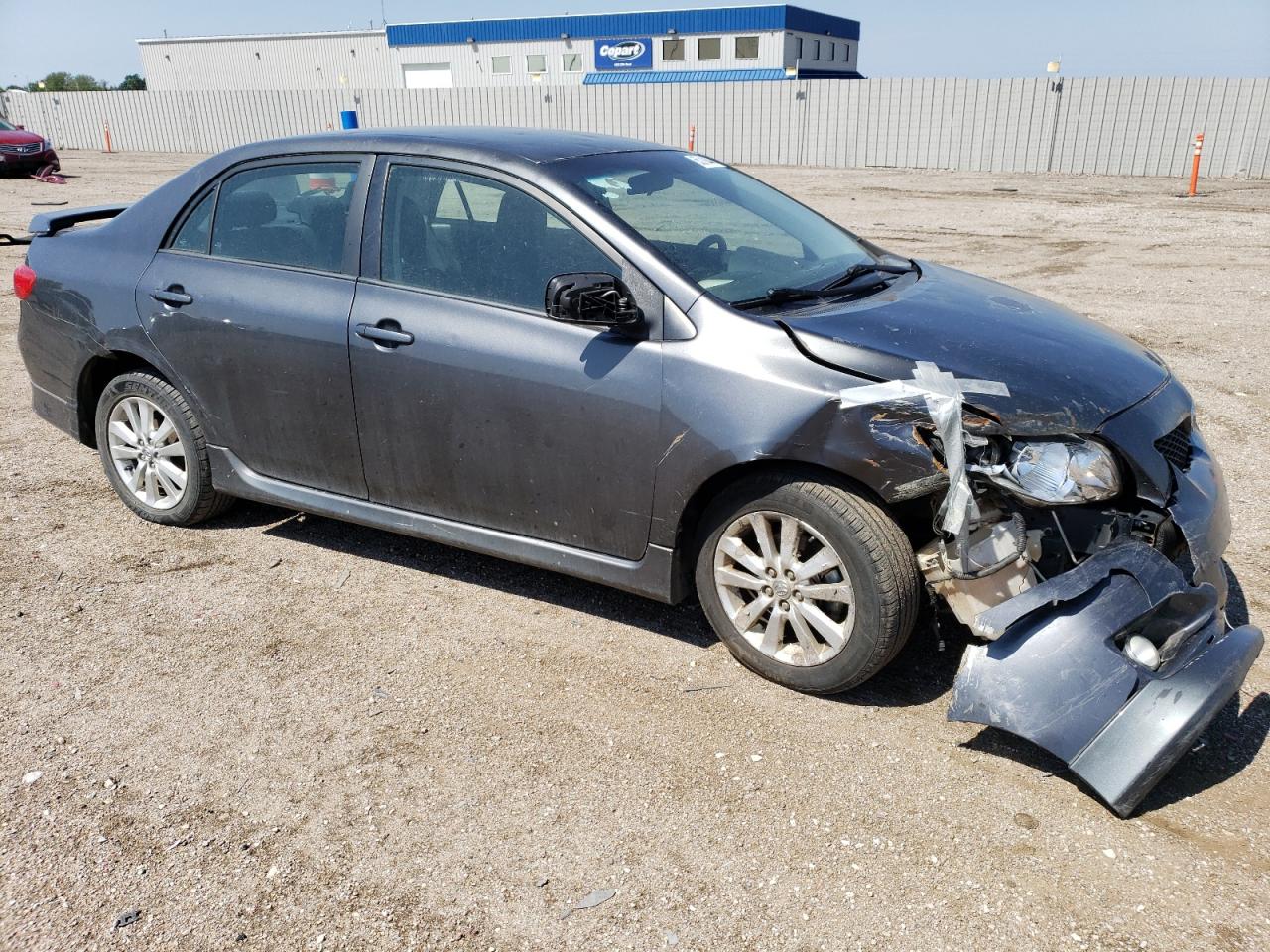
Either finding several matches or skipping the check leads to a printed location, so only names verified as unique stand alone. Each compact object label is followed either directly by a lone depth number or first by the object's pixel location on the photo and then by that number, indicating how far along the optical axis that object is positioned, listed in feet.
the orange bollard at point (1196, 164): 71.82
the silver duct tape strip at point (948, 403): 10.53
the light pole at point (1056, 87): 90.07
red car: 81.97
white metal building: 179.63
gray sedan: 10.53
